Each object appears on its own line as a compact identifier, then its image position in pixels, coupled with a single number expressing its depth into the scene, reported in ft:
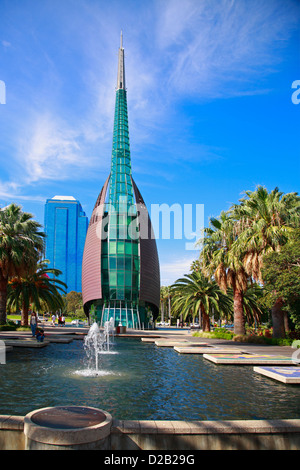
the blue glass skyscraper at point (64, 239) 627.05
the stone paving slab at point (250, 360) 47.01
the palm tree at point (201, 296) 106.93
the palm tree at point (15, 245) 81.61
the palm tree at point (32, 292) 97.91
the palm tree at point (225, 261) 82.28
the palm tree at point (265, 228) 72.02
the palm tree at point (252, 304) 123.34
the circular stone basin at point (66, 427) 15.31
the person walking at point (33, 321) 71.87
